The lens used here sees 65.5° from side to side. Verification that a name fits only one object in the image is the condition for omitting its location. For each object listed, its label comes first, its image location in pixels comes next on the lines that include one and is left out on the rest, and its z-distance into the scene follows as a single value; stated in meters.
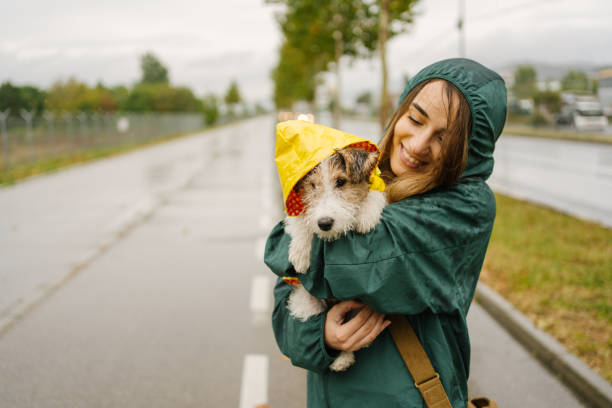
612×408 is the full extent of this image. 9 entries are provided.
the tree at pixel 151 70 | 126.12
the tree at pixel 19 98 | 24.17
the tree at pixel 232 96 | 137.38
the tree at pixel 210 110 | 82.38
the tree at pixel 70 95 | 47.81
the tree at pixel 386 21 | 10.84
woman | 1.49
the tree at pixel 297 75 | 43.96
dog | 1.57
